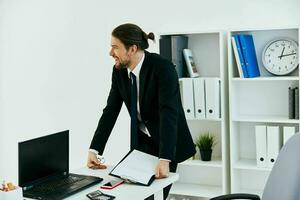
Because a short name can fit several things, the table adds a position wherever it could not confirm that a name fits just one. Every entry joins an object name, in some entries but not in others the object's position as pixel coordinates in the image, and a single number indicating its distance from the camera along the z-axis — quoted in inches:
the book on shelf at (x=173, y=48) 149.7
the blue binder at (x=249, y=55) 142.7
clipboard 94.0
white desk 87.7
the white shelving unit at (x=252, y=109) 143.9
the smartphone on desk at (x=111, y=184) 93.0
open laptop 88.5
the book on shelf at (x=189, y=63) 152.3
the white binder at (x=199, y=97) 148.1
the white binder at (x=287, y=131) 139.6
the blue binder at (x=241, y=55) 142.4
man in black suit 102.3
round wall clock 141.3
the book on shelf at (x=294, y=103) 139.0
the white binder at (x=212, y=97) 146.3
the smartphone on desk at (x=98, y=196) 85.7
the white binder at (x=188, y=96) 149.6
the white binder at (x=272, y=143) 140.8
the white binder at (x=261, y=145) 142.7
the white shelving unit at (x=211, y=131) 146.9
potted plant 151.6
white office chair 80.4
